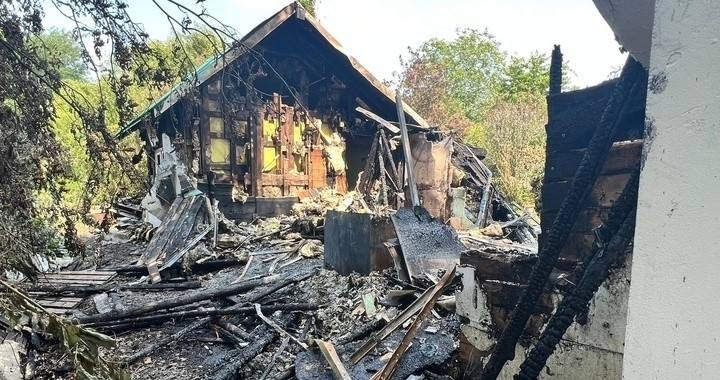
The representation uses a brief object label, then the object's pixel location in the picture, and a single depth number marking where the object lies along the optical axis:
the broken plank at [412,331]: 2.96
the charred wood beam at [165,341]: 4.19
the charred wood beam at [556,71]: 2.17
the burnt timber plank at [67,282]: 5.85
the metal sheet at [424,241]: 4.88
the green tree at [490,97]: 16.36
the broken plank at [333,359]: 2.96
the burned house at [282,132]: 10.08
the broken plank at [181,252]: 7.39
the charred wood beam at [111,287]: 6.35
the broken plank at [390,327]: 3.33
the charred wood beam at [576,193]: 1.83
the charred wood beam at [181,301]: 4.97
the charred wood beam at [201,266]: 7.42
